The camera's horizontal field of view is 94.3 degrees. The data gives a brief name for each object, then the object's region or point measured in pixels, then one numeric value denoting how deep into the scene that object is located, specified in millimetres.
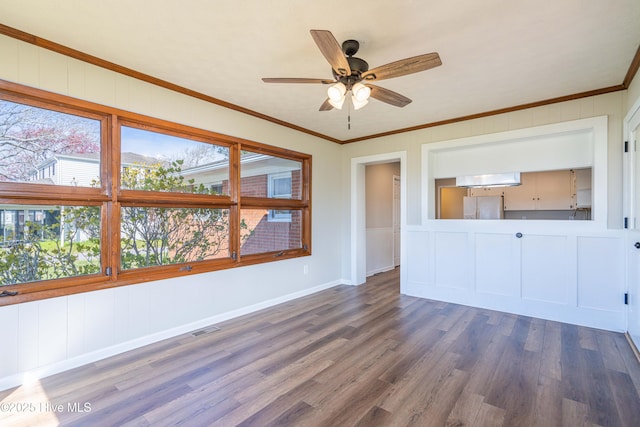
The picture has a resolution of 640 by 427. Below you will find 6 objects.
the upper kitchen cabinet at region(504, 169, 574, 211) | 5625
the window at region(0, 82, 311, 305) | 2238
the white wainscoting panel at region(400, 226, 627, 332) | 3168
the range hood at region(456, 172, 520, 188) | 3859
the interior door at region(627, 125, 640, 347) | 2691
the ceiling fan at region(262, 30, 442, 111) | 1931
